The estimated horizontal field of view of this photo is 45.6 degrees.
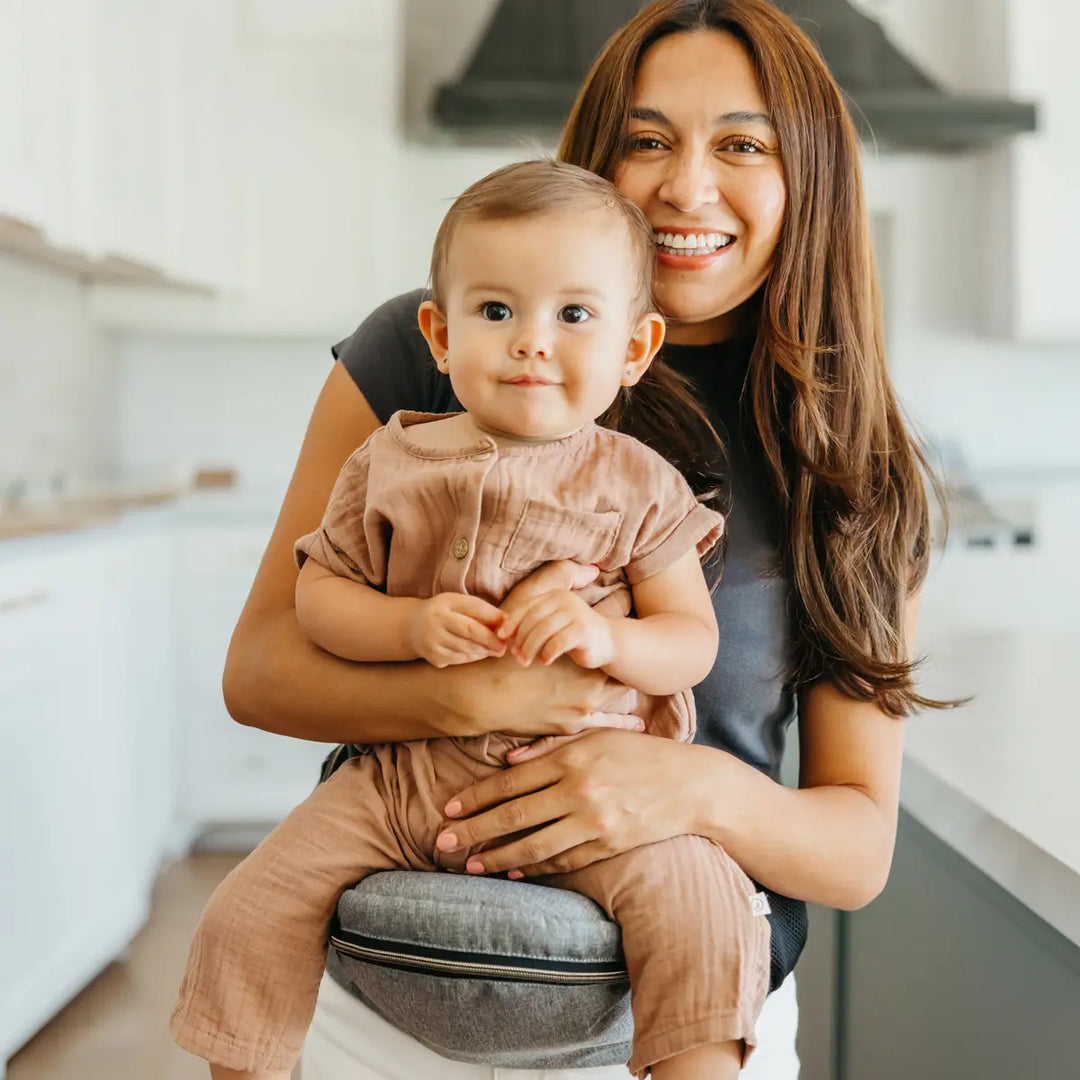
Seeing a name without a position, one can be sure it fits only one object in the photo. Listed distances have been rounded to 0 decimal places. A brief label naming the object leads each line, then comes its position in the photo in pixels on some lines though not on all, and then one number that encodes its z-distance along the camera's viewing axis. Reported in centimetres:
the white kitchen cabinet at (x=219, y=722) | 351
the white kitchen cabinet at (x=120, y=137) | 249
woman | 113
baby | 89
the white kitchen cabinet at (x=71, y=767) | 227
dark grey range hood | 385
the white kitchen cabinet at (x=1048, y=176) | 410
